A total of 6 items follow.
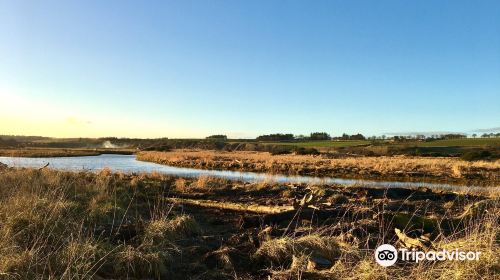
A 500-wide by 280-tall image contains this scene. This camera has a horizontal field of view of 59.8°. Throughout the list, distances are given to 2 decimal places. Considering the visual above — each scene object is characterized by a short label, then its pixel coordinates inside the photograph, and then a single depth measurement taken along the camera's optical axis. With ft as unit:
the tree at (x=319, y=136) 477.90
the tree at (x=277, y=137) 486.38
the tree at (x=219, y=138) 547.08
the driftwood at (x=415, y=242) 23.11
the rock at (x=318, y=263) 20.56
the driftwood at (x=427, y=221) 28.53
